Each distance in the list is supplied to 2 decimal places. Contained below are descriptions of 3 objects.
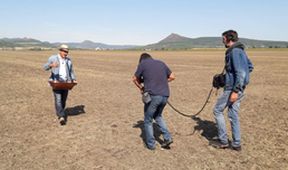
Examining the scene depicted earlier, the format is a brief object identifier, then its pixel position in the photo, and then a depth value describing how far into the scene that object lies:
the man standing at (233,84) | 6.54
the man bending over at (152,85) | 6.70
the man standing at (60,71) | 8.81
